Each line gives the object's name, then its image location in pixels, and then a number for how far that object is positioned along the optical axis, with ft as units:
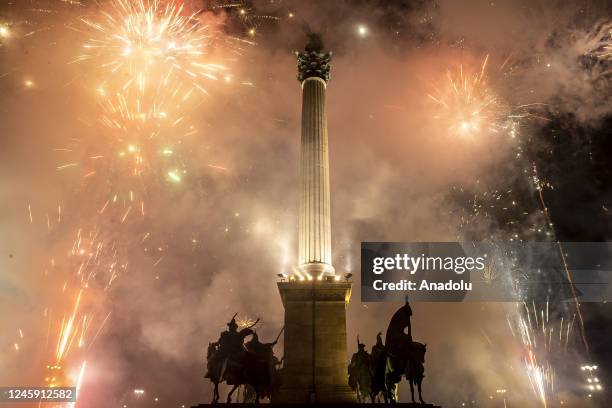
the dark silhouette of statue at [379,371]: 76.79
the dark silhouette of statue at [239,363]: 76.38
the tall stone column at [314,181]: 100.12
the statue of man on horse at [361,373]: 79.71
